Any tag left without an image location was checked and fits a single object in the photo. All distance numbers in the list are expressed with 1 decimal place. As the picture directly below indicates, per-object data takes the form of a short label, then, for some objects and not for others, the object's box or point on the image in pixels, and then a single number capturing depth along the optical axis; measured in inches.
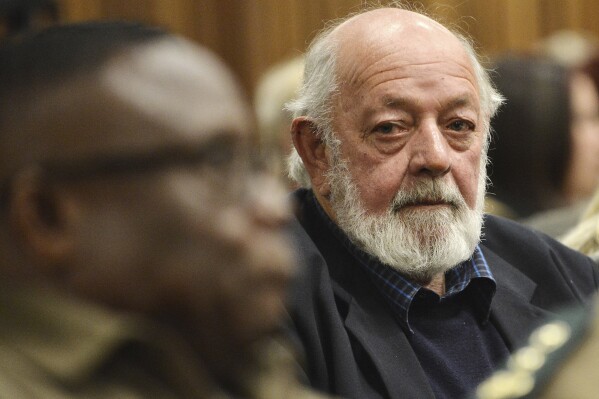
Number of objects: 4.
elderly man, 186.4
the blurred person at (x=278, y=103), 307.6
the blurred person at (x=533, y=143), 312.7
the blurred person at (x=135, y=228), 90.9
